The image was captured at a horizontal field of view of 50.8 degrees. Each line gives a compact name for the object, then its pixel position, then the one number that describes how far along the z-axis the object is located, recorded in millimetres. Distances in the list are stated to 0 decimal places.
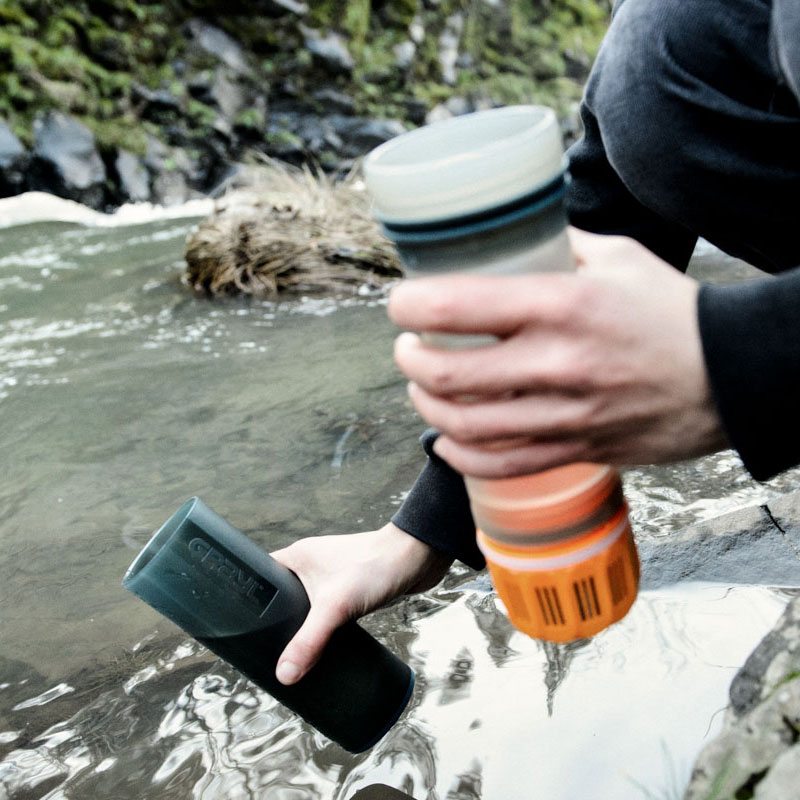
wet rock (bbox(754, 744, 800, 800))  667
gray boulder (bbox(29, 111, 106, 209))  9828
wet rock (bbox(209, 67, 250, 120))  11992
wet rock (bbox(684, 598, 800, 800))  689
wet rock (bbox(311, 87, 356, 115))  12664
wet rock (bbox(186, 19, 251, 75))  12133
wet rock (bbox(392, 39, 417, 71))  13586
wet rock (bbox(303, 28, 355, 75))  12773
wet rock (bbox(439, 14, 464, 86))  14414
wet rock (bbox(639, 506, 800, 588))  1288
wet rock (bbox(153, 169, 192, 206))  10401
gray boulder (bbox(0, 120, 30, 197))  9688
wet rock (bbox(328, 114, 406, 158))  12406
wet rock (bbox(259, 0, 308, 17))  12422
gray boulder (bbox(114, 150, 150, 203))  10300
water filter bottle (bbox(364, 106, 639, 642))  605
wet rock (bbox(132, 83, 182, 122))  11445
